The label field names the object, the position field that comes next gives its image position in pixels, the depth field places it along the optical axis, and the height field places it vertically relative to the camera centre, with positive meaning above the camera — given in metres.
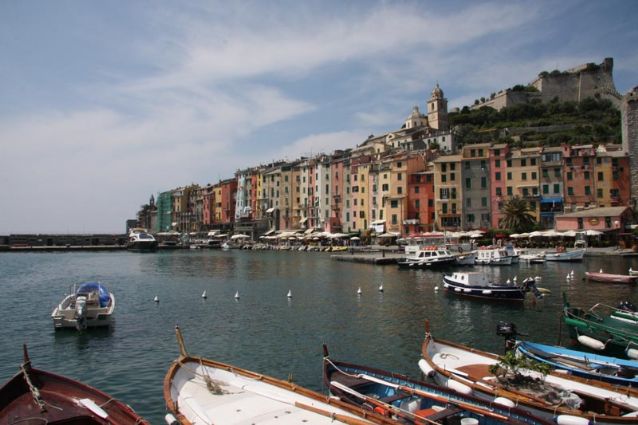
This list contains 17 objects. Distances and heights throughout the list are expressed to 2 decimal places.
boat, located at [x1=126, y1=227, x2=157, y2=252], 108.81 -0.75
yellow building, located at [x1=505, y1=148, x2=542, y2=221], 77.38 +8.95
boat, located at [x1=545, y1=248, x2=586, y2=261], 58.84 -2.36
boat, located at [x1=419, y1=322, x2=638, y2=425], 11.41 -3.95
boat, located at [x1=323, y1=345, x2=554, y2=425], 10.93 -3.85
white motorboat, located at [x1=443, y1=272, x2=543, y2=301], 32.62 -3.49
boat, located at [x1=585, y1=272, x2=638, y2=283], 39.10 -3.42
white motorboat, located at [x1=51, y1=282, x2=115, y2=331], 25.03 -3.63
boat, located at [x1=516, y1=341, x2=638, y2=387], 14.09 -3.87
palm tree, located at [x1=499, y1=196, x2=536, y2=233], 73.94 +2.70
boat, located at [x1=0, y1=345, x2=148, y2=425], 11.20 -3.77
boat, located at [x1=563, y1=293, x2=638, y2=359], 19.73 -3.92
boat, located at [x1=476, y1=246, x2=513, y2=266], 56.58 -2.44
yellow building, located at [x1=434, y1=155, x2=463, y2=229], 82.06 +7.18
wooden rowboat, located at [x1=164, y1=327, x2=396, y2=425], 10.90 -3.82
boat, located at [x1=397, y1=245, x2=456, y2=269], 55.06 -2.46
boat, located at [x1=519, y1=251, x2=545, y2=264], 59.19 -2.68
